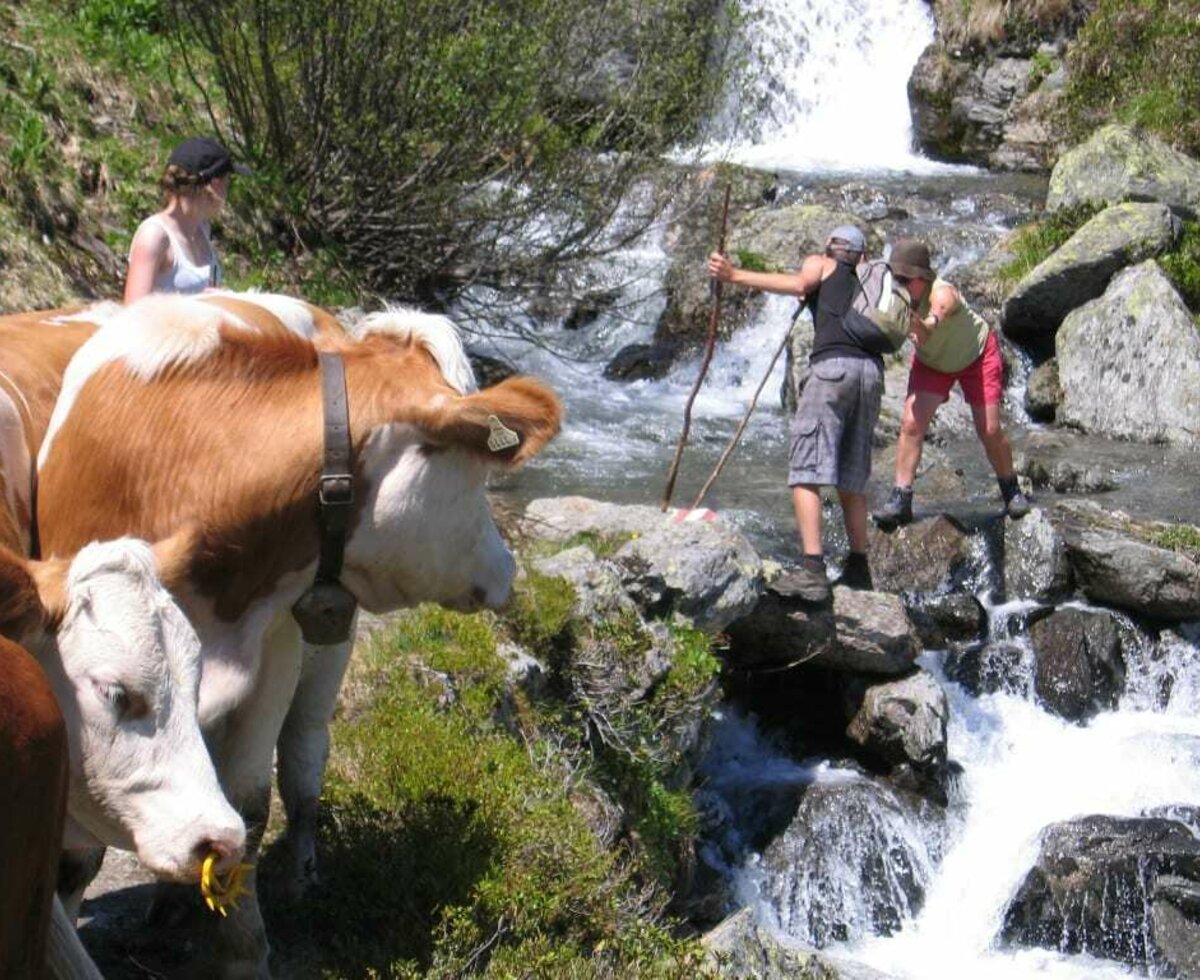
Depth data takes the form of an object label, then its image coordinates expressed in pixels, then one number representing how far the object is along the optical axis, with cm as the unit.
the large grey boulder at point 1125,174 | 1627
